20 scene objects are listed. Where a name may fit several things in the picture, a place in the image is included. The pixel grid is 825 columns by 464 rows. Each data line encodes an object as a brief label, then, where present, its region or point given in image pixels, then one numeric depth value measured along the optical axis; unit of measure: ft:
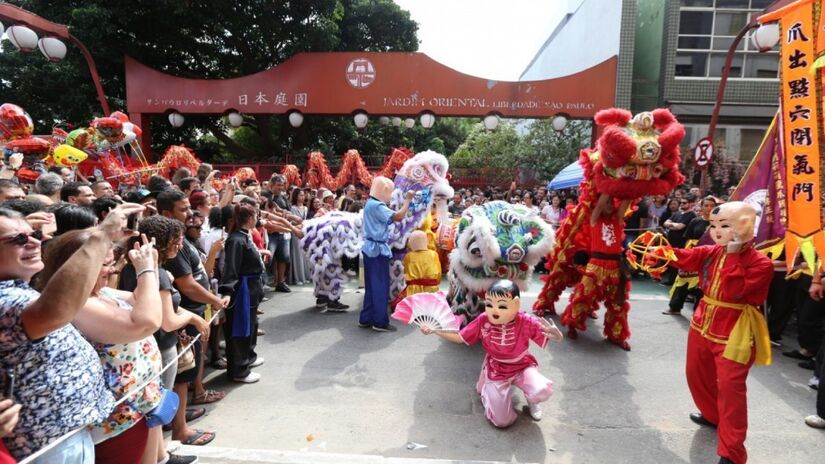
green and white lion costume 13.17
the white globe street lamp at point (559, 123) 38.52
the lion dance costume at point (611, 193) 13.38
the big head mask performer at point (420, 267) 17.13
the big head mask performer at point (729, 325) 8.78
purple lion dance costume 17.94
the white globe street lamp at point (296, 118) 40.55
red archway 39.52
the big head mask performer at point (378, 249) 16.44
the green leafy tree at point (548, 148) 48.98
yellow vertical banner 10.02
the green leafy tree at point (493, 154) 46.98
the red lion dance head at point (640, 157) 13.23
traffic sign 30.42
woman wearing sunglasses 4.57
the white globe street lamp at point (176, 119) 40.34
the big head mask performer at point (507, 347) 10.39
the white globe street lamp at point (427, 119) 40.42
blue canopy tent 29.18
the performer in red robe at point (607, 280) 14.62
